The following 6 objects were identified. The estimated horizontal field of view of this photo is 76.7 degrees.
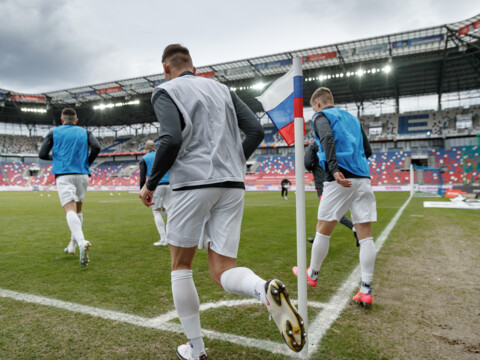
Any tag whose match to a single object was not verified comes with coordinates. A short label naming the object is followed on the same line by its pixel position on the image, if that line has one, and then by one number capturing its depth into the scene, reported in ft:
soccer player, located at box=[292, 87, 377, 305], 9.22
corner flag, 6.30
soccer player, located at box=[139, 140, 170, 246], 17.58
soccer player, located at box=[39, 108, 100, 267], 13.64
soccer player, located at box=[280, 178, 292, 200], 58.40
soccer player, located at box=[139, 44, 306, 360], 5.55
